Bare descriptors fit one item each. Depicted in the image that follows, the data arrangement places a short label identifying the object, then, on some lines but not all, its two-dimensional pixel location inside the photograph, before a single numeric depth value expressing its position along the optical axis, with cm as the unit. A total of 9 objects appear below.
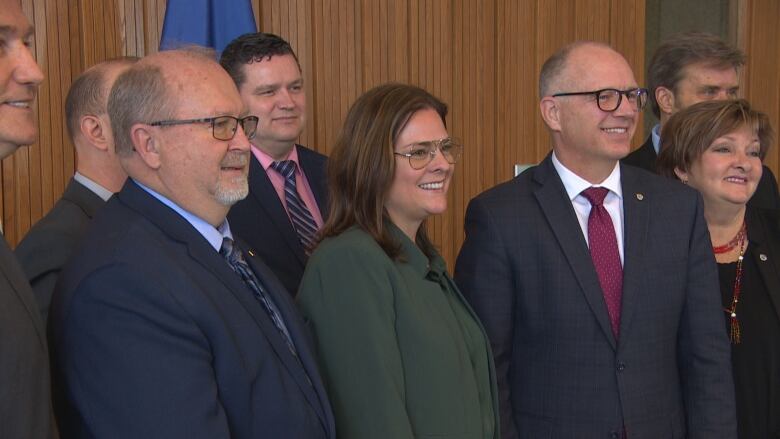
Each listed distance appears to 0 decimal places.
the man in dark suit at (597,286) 230
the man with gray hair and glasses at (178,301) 151
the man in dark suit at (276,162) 269
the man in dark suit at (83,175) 202
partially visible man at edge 136
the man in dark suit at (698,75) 356
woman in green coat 195
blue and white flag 331
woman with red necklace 266
